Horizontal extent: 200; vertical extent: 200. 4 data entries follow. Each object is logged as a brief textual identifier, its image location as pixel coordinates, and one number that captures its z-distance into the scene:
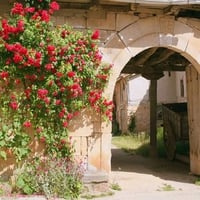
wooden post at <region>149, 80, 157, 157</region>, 13.14
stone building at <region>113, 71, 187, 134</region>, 23.08
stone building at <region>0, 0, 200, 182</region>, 7.09
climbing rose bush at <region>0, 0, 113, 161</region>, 6.42
